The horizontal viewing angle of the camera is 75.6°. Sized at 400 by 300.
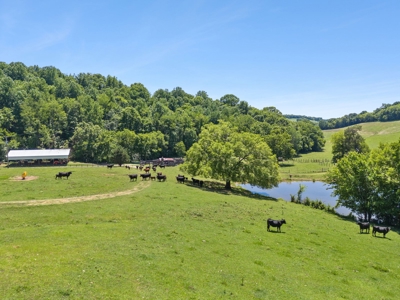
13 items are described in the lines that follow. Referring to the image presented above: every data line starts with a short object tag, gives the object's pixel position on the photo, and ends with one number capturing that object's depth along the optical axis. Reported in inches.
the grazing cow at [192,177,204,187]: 1759.5
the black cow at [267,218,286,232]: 963.3
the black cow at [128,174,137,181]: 1625.2
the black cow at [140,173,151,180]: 1690.9
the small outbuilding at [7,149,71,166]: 2694.4
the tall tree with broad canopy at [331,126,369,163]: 3710.6
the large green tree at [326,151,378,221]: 1518.2
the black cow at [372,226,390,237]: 1091.5
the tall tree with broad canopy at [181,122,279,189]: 1756.9
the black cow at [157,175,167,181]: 1701.5
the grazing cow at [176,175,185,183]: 1757.6
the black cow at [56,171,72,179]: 1524.0
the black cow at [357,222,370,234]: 1131.1
